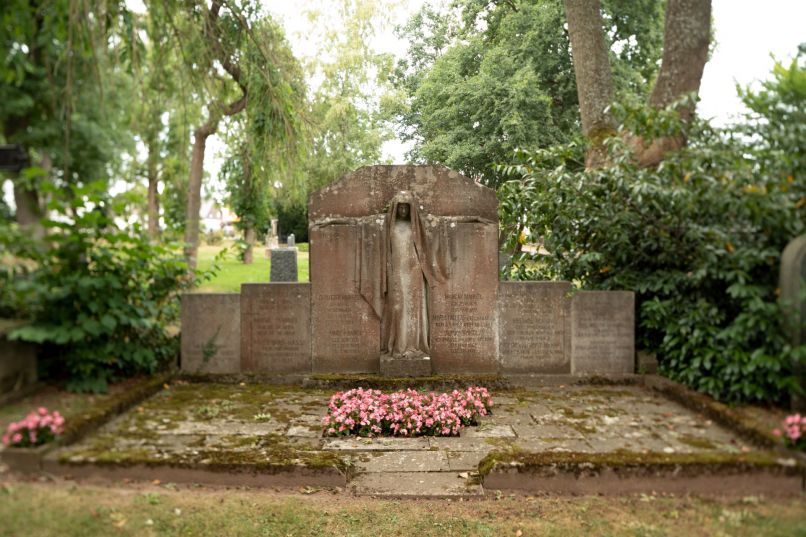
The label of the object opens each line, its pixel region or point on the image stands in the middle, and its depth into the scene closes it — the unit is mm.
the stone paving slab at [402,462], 5141
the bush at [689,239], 5875
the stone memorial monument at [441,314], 7859
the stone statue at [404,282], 7738
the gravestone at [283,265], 15672
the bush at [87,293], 6340
